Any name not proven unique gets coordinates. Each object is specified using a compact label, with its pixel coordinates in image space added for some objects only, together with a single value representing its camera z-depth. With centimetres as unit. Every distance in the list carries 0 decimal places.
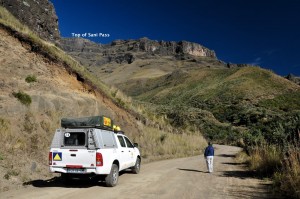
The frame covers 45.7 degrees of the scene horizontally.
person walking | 1795
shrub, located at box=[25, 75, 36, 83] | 2090
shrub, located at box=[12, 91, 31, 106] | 1881
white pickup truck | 1200
